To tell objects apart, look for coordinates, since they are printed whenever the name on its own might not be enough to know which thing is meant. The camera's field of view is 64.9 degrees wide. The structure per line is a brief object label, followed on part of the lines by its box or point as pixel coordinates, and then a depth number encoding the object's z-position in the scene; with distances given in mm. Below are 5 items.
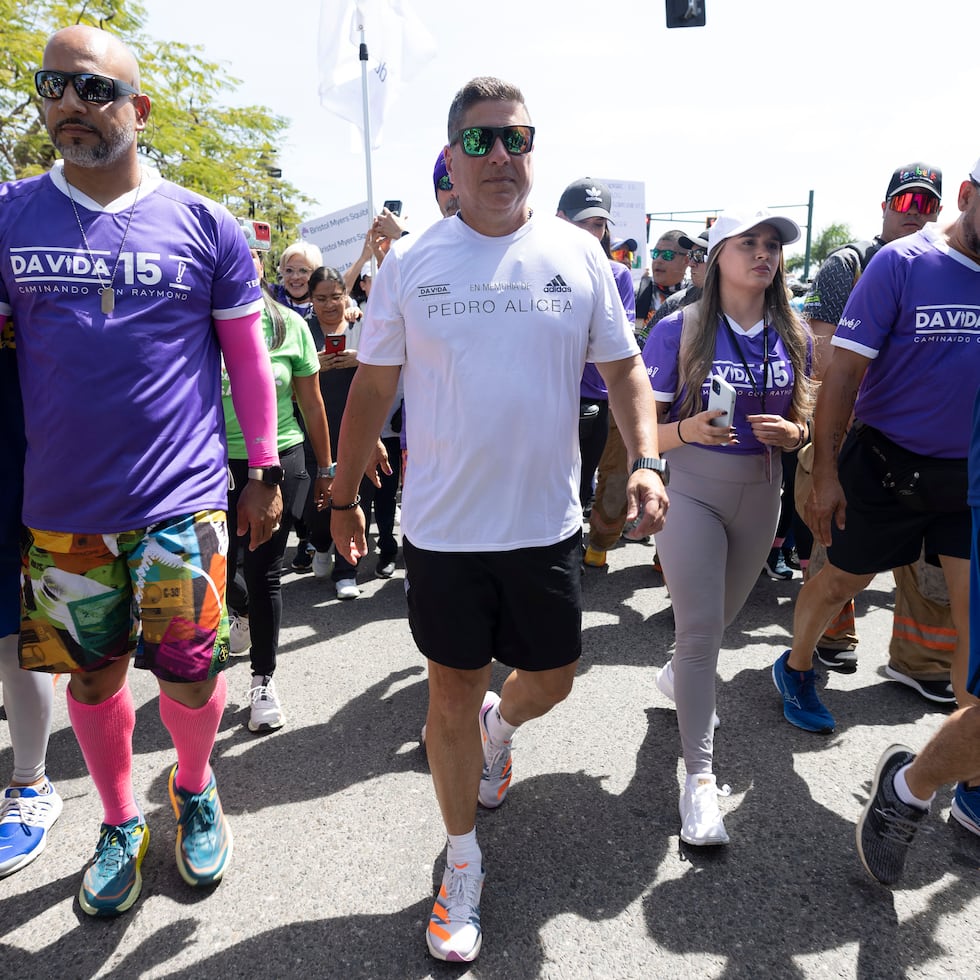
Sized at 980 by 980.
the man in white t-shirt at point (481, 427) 2010
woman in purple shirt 2684
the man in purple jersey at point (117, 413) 2059
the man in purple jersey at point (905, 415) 2664
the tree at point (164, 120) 13016
